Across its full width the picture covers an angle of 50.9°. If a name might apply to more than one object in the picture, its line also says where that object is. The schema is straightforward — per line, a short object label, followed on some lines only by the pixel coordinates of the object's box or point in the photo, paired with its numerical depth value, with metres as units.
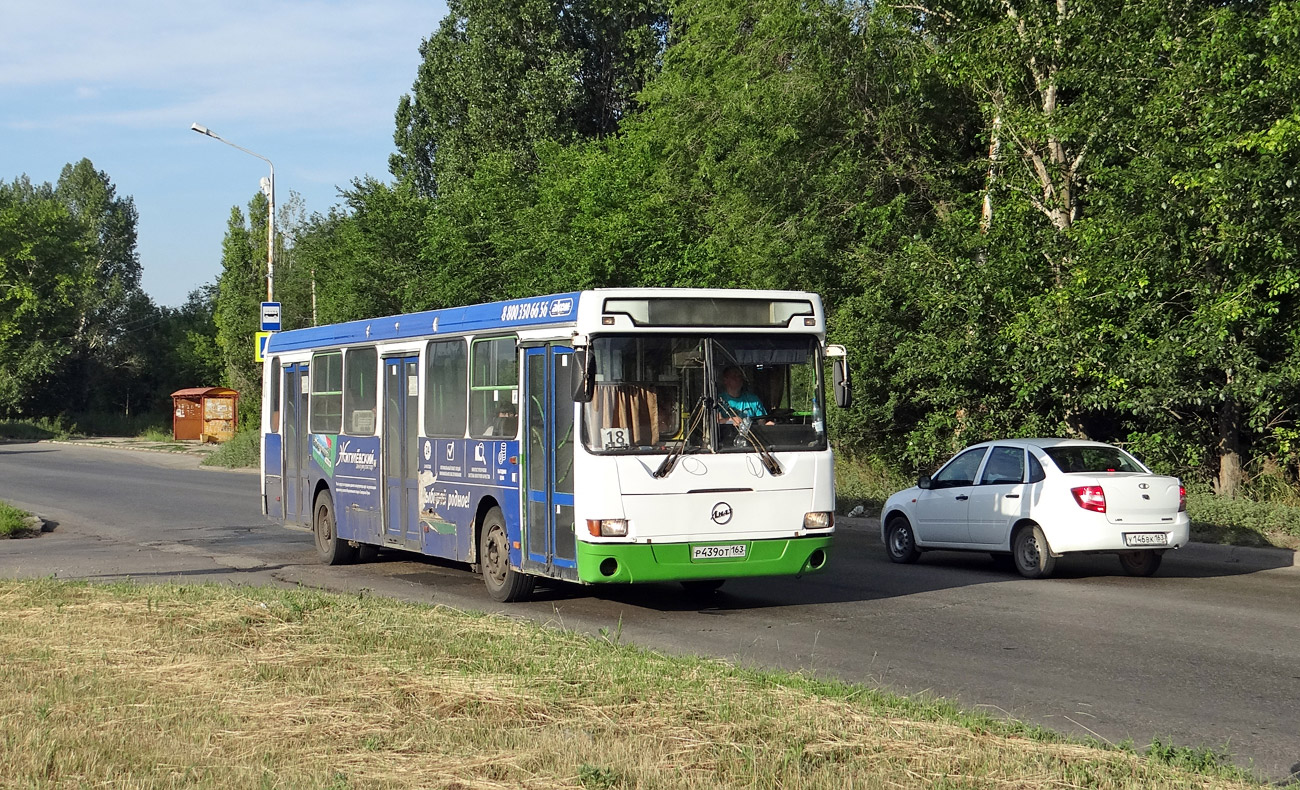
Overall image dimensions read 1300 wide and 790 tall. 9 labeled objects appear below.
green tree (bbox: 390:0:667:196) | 51.75
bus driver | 12.13
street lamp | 38.44
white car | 14.81
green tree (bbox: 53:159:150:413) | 93.44
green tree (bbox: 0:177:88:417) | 84.69
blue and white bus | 11.80
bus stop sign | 34.59
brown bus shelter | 65.69
